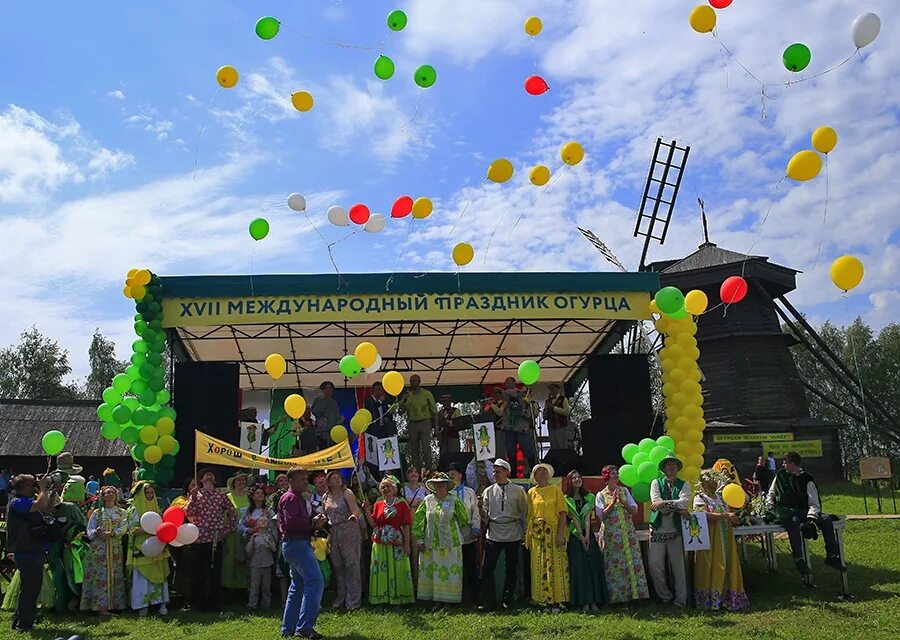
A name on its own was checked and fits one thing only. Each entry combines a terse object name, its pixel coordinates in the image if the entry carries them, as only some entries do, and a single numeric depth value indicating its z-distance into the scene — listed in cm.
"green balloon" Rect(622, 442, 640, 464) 847
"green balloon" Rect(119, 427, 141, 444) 895
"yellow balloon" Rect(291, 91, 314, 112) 809
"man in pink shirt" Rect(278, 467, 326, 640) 561
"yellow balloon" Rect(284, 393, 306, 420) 904
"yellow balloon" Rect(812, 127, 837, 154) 666
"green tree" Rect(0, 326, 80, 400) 3875
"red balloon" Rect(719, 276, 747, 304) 842
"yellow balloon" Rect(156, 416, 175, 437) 909
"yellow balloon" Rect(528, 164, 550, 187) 841
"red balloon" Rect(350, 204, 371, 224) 920
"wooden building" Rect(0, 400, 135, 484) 2295
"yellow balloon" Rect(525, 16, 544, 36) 736
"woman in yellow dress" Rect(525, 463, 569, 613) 670
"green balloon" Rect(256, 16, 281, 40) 720
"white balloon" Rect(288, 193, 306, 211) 926
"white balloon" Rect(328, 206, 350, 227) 923
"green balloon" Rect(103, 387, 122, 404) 931
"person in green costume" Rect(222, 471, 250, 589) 750
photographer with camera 608
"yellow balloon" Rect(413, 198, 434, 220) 891
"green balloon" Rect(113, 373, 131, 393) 970
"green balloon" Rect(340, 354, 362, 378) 943
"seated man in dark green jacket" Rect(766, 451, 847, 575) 712
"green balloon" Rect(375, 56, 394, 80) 767
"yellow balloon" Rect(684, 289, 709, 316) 905
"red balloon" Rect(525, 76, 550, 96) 788
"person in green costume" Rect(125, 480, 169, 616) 711
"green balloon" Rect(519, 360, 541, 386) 970
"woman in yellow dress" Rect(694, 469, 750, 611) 666
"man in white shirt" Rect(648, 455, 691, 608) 673
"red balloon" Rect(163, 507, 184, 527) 691
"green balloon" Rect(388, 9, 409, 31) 736
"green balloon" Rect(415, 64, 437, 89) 799
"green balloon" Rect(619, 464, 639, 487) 752
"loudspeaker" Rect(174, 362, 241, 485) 989
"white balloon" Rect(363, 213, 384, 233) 931
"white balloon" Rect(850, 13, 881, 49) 588
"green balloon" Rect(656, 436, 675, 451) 792
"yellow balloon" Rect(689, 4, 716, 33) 662
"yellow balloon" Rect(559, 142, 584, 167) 830
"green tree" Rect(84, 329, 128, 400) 4150
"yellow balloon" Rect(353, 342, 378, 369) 902
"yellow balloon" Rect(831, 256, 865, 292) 690
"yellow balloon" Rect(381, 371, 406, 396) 922
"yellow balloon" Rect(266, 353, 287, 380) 933
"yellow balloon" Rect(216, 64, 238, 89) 770
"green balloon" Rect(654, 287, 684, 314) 916
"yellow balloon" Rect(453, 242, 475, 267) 938
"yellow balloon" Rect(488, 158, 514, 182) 830
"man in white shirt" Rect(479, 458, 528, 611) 677
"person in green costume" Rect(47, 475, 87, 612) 713
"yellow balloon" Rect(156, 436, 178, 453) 905
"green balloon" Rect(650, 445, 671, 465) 747
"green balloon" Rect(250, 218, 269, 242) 941
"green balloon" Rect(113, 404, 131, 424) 877
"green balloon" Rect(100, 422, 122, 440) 892
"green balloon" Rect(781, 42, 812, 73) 630
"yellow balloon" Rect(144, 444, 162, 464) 893
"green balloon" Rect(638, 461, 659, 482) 733
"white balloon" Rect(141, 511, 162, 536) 683
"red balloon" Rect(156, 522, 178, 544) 673
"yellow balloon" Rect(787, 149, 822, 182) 663
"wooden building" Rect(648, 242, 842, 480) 1994
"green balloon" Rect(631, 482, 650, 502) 734
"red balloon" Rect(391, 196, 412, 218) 890
